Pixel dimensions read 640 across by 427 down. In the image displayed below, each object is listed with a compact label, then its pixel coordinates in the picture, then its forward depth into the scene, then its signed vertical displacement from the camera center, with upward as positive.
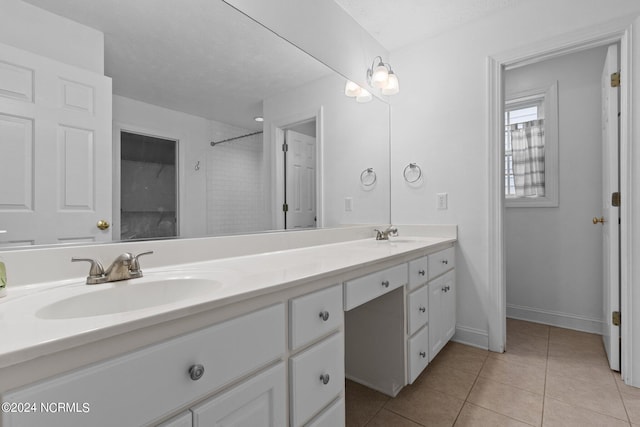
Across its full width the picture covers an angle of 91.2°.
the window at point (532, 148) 2.61 +0.57
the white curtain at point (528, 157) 2.70 +0.49
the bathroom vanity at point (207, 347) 0.49 -0.28
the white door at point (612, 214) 1.79 -0.01
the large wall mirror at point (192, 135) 0.98 +0.34
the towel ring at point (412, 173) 2.49 +0.33
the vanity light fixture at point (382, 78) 2.31 +1.02
